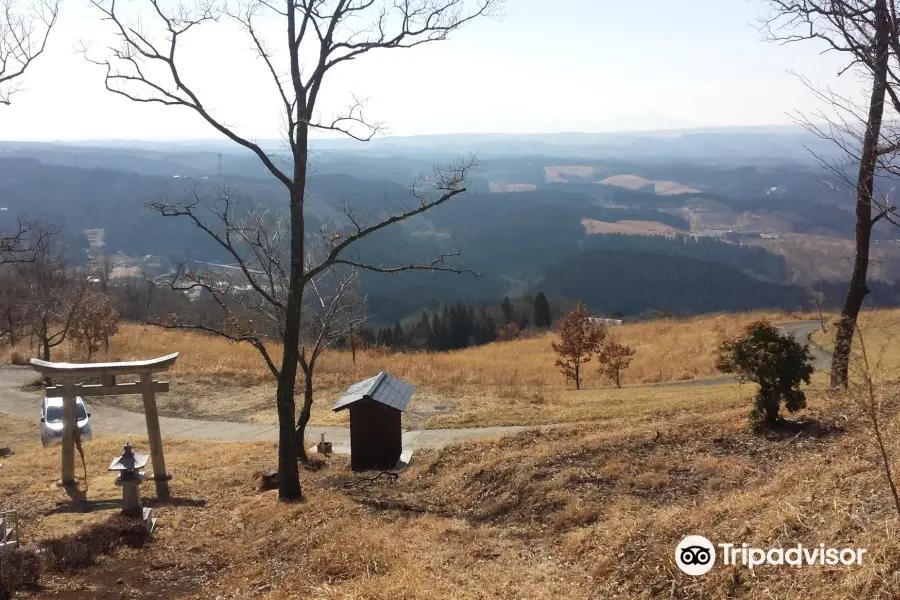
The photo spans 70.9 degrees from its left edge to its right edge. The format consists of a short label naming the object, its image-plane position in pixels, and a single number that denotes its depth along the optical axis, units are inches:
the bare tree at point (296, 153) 335.9
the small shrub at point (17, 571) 237.1
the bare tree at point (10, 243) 362.6
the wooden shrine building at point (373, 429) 493.7
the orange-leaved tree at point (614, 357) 921.5
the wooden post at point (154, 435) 402.3
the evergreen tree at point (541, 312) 2694.4
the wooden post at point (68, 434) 394.6
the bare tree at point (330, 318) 519.5
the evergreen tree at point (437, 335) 2874.0
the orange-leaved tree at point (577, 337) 931.3
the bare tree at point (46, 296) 890.7
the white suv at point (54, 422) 588.7
